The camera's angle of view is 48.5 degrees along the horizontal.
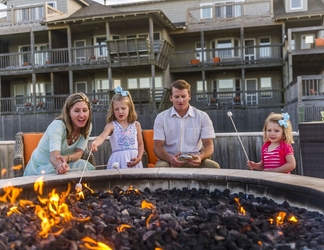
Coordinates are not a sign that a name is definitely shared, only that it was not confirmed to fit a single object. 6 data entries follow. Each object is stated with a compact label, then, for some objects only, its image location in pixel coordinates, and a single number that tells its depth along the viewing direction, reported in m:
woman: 3.22
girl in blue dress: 4.20
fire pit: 1.79
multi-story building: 17.48
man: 4.05
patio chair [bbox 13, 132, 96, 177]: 4.47
